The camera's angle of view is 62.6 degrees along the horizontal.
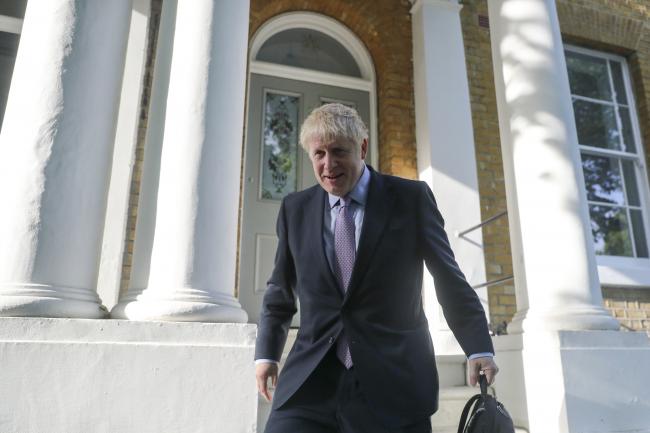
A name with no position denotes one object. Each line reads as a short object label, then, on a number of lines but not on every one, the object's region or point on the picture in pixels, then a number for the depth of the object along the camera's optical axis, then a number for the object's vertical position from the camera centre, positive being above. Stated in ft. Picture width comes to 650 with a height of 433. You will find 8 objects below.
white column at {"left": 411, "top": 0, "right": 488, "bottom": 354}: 15.75 +6.48
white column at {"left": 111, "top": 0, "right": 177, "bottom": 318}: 9.61 +3.24
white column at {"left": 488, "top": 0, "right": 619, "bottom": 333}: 11.78 +3.82
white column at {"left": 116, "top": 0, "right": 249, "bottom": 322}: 9.06 +2.95
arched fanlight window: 18.37 +9.89
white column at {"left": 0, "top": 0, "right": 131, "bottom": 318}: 8.50 +3.04
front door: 15.93 +5.71
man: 5.09 +0.39
